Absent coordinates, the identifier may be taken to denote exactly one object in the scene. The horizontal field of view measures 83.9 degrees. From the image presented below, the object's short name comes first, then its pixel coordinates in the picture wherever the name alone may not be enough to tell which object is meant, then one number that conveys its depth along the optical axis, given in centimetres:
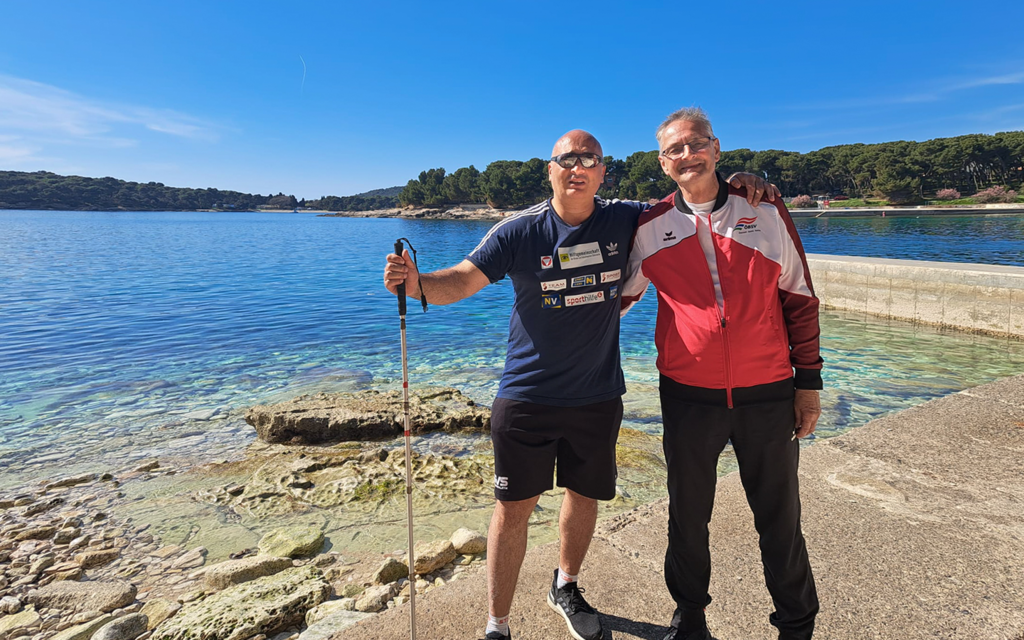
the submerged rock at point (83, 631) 356
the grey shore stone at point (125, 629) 337
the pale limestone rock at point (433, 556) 400
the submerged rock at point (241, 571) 409
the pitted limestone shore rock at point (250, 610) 312
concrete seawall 1193
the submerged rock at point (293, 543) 461
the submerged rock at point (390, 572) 390
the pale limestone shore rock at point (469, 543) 423
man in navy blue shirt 254
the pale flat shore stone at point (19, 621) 388
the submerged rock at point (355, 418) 747
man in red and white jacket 231
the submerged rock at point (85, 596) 411
